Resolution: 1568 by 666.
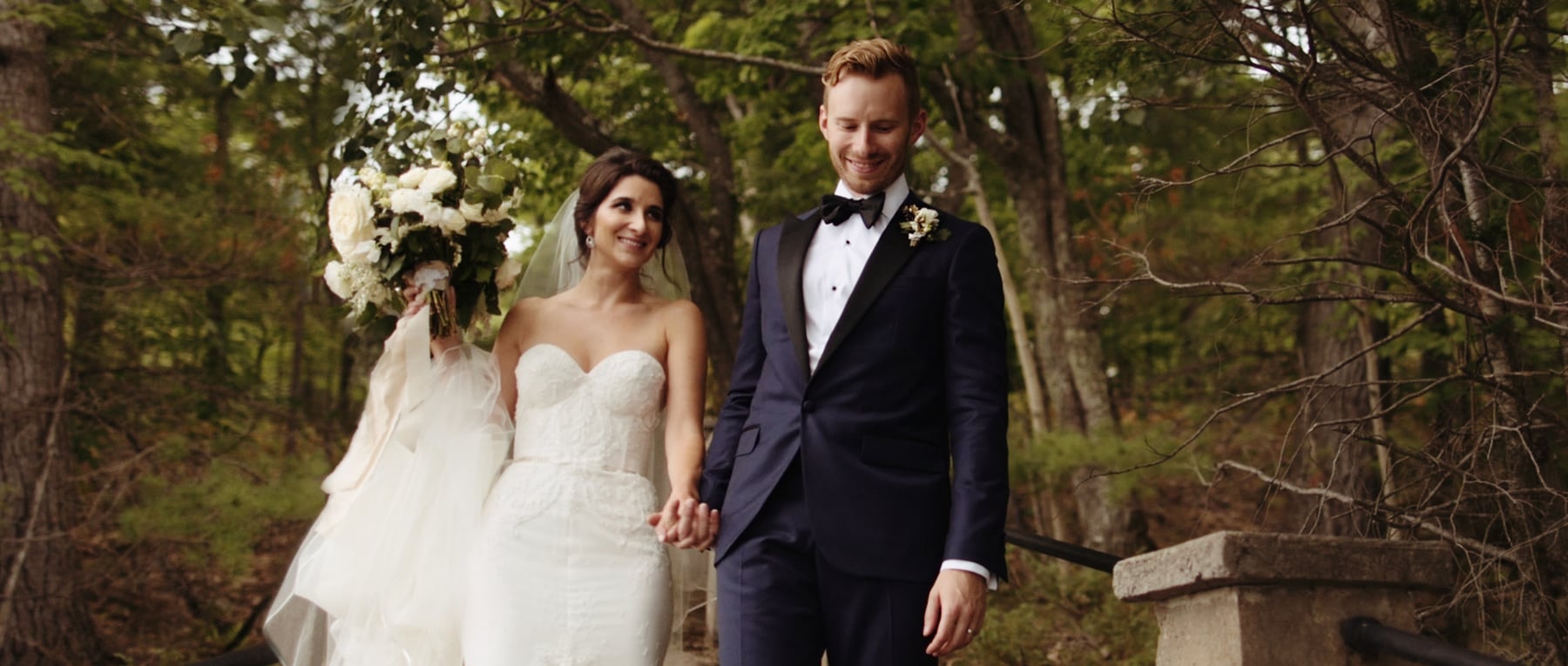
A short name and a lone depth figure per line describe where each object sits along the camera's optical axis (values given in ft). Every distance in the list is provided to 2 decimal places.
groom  9.14
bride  11.73
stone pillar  9.78
